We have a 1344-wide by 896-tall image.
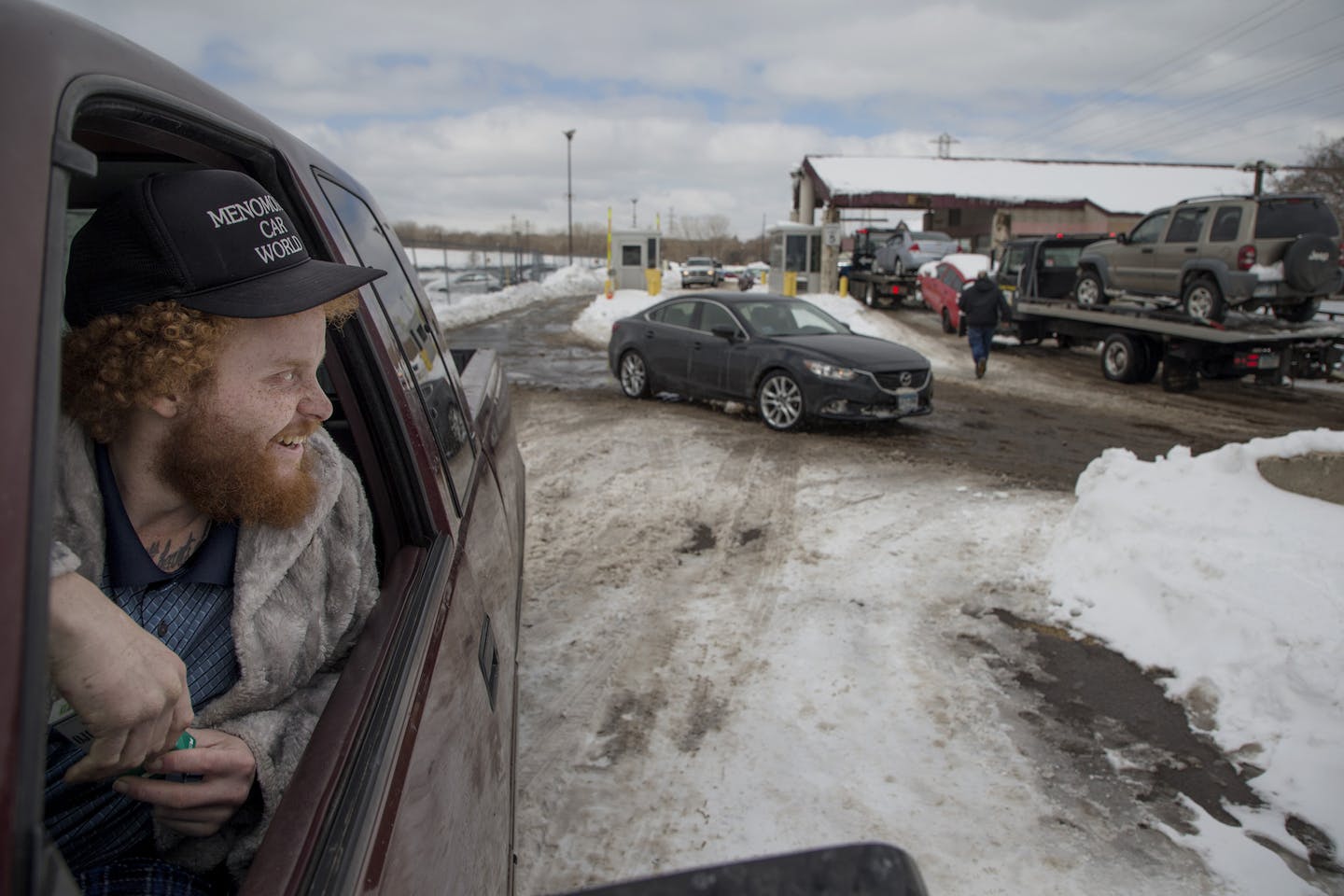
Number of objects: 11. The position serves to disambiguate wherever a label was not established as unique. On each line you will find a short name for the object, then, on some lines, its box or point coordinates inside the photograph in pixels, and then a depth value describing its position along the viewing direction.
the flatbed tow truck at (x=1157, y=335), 11.53
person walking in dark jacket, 13.65
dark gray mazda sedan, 9.08
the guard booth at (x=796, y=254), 27.55
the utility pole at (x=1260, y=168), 18.25
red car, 20.22
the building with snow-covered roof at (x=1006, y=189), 35.19
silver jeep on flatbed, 12.30
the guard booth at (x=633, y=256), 31.41
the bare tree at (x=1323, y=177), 34.03
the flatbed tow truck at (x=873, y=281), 25.50
